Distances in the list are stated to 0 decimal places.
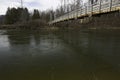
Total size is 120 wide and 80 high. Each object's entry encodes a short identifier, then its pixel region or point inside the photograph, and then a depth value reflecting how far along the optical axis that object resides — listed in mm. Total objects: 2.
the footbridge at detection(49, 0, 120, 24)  5607
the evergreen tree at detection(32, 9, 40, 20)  37107
